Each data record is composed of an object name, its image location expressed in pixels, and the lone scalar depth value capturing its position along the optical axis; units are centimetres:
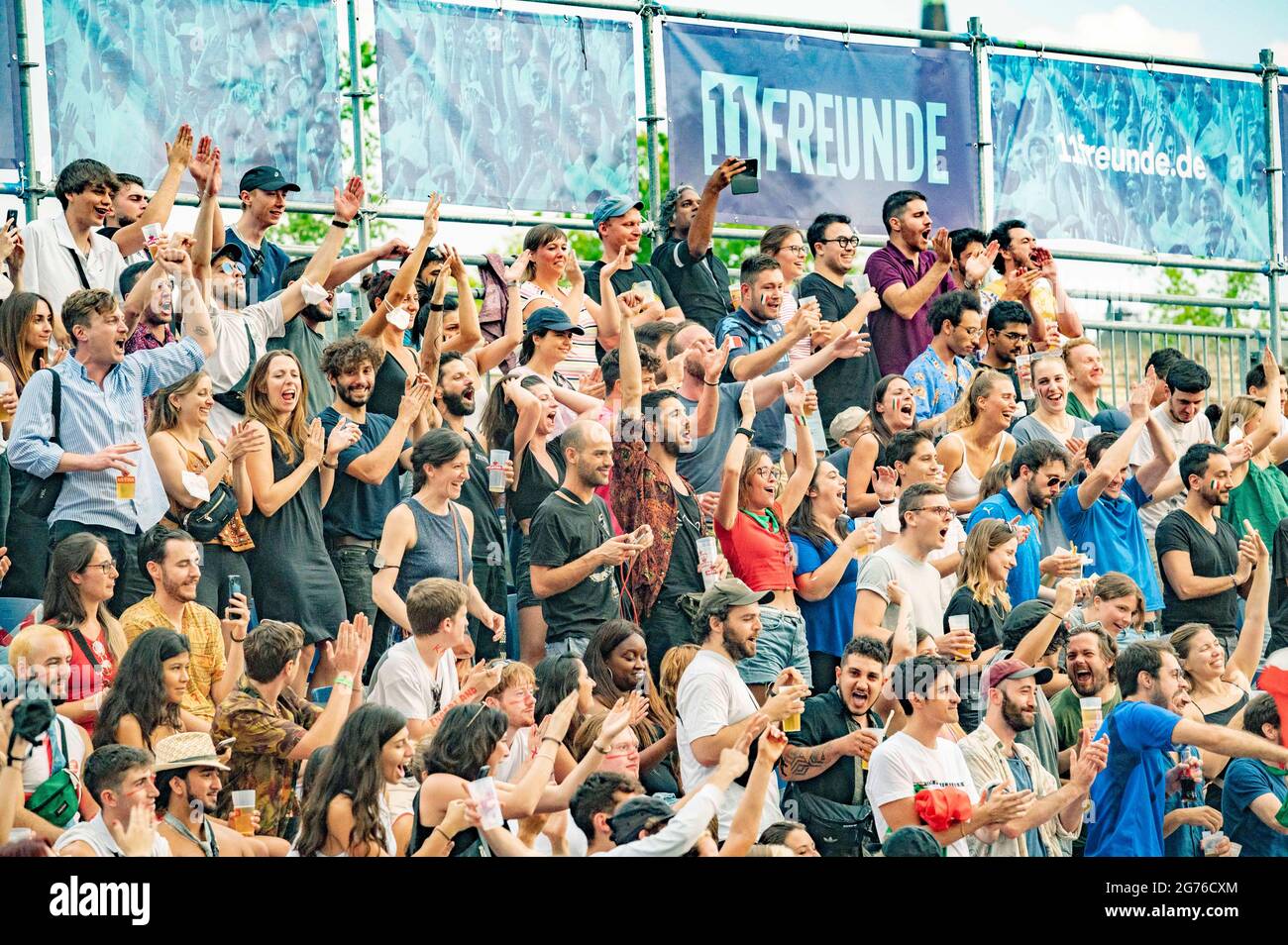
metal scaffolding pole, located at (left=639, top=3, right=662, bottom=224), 1260
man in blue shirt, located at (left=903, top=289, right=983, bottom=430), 1218
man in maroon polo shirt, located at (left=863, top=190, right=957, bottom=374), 1246
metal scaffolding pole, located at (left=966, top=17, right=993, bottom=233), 1374
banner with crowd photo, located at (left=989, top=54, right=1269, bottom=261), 1400
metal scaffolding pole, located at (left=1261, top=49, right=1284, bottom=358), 1497
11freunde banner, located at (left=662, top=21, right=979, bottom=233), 1277
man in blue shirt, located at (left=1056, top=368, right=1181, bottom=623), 1168
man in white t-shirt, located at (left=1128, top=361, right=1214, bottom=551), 1268
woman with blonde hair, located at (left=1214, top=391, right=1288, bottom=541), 1259
